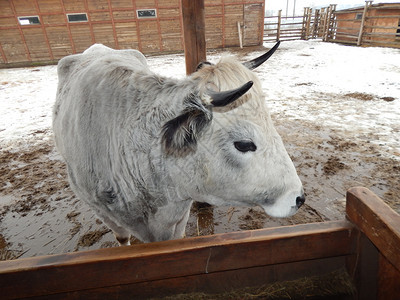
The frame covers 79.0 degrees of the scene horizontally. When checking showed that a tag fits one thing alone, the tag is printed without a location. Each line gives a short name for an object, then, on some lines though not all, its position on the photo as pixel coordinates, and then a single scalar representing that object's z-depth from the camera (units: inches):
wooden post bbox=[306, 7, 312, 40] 795.8
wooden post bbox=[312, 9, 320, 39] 806.0
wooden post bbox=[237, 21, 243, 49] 698.9
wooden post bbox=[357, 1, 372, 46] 570.6
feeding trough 51.6
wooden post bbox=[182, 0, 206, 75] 107.2
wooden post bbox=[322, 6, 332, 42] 721.0
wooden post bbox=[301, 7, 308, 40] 835.3
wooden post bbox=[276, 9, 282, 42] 722.1
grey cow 60.8
